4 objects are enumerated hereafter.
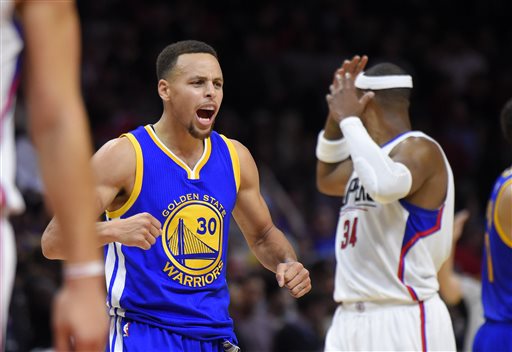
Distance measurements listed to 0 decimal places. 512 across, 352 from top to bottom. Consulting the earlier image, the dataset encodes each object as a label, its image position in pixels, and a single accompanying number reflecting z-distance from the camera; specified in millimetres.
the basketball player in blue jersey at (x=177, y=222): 8797
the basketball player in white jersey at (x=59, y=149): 4762
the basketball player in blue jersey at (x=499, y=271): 11359
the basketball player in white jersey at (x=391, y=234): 11023
